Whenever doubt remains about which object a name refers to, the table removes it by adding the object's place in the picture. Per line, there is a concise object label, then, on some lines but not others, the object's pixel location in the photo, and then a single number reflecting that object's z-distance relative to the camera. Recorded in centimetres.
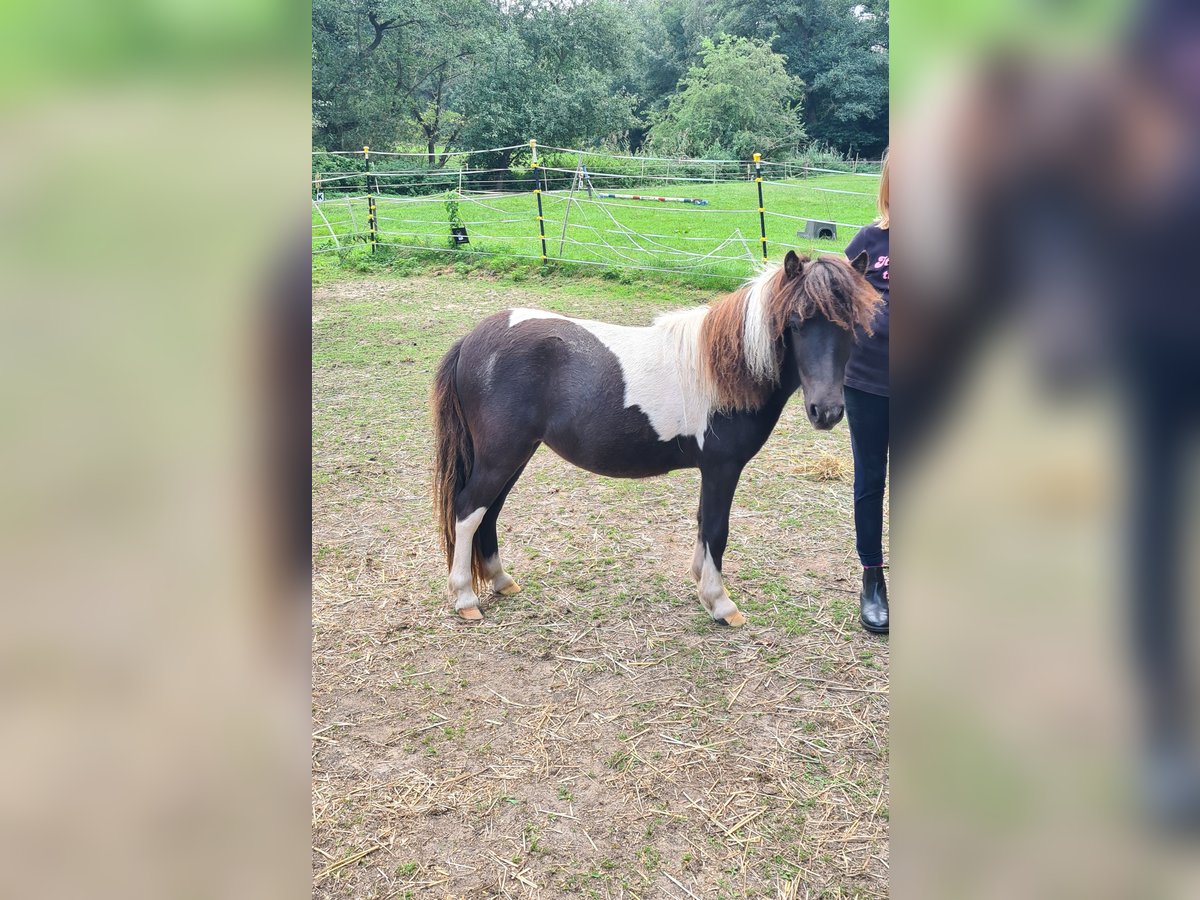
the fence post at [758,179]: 884
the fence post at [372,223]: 1177
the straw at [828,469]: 462
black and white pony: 291
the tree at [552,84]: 2759
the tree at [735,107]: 2747
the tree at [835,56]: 3081
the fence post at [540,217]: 1049
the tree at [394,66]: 2708
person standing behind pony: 275
